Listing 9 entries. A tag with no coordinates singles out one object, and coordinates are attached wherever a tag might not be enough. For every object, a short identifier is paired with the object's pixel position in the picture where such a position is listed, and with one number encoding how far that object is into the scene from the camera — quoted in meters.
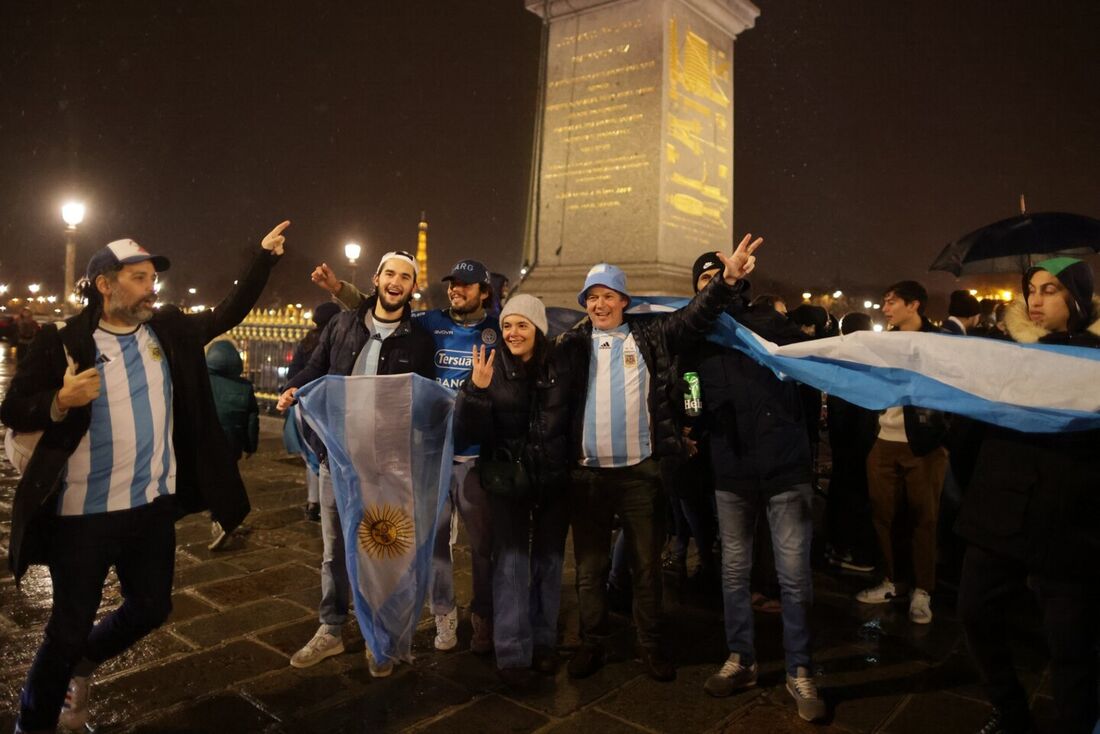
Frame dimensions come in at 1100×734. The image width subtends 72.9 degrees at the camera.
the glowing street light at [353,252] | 15.77
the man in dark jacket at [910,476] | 4.47
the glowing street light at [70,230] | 13.03
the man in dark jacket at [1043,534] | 2.67
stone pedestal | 8.22
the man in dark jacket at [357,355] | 3.84
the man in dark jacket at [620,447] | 3.68
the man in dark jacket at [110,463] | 2.72
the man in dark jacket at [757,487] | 3.42
